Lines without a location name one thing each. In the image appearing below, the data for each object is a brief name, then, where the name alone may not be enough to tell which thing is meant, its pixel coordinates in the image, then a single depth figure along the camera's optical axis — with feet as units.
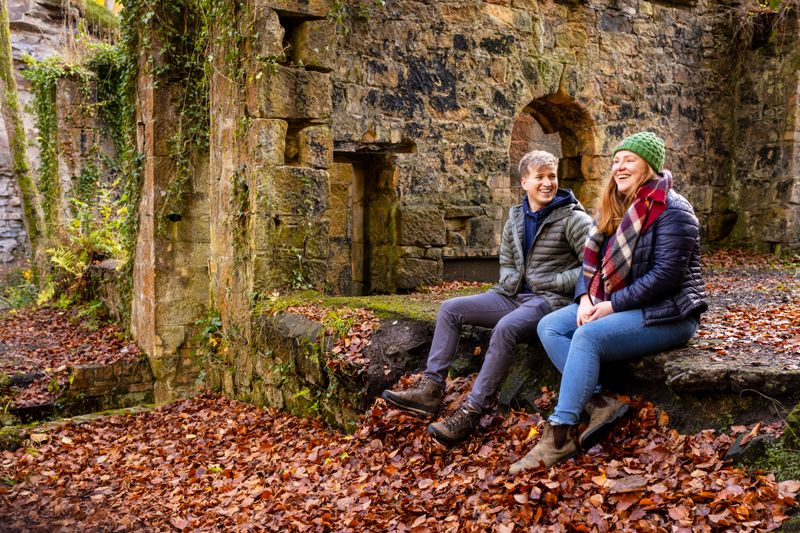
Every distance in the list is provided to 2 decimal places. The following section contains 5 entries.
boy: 14.52
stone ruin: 23.07
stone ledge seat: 11.59
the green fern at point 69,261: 41.16
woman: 12.28
